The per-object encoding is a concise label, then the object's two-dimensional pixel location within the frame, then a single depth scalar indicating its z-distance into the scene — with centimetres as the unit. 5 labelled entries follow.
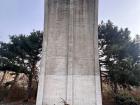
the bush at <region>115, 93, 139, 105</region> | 621
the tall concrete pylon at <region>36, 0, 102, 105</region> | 549
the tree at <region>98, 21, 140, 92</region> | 689
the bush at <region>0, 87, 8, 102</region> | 820
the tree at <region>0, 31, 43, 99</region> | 794
